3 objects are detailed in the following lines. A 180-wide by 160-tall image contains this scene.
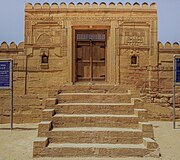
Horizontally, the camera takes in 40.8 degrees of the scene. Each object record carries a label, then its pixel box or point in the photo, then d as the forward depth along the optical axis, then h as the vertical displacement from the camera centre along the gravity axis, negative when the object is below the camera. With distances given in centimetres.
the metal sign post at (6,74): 919 +28
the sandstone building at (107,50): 1102 +150
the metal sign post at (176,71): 955 +47
